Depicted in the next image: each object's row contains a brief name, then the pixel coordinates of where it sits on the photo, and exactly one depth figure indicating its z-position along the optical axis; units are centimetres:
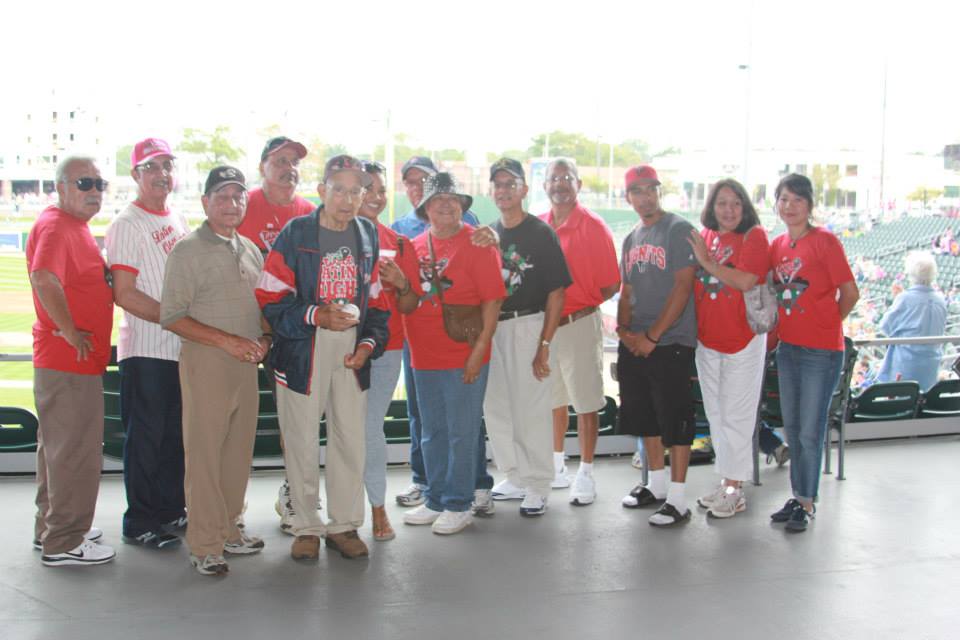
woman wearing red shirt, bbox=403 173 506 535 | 320
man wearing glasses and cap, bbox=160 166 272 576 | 277
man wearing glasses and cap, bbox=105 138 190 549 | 296
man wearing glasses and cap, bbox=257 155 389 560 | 286
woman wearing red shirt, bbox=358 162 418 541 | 319
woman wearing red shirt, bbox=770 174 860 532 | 336
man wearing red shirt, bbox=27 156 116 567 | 289
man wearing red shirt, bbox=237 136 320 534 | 330
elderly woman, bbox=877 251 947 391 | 550
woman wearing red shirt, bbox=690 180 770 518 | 344
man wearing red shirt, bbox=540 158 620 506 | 372
